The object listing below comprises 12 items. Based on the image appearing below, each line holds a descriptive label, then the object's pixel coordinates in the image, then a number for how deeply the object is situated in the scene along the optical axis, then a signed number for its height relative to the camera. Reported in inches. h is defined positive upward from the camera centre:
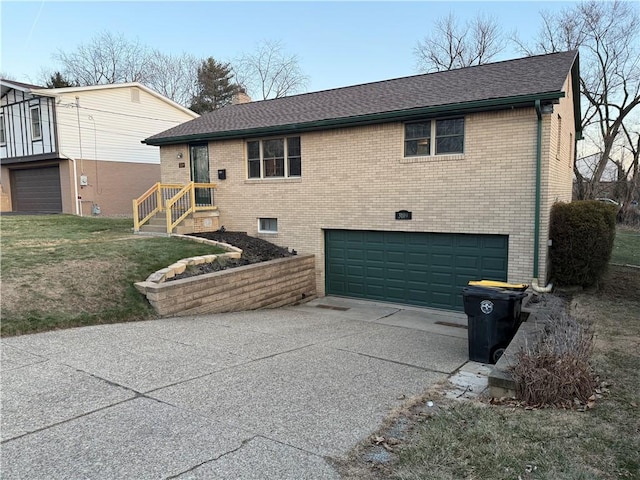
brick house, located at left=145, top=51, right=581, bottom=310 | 403.9 +20.7
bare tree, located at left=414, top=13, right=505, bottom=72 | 1400.1 +433.2
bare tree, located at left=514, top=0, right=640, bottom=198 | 1235.2 +279.3
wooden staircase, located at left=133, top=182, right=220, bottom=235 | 548.1 -20.0
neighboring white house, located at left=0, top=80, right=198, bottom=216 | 847.7 +100.7
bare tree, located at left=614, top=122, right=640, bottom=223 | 1306.5 +21.9
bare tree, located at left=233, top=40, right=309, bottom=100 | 1606.8 +374.6
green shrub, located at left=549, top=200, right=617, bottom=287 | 402.6 -44.8
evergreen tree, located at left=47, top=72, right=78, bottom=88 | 1347.2 +345.3
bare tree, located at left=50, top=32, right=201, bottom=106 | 1545.3 +427.1
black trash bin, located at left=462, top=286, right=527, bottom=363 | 256.4 -71.4
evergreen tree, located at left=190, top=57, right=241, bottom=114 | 1675.7 +391.6
